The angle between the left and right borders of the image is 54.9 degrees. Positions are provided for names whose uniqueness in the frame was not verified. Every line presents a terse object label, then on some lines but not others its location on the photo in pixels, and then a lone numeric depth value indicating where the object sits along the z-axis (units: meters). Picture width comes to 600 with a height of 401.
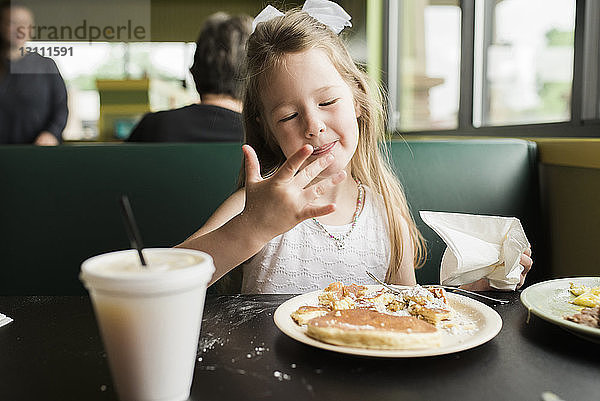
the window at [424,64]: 3.46
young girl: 1.27
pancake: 0.62
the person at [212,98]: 2.12
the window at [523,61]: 2.21
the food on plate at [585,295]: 0.80
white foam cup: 0.47
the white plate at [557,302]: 0.66
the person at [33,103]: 3.26
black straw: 0.50
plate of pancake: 0.62
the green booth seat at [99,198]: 1.65
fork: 0.87
